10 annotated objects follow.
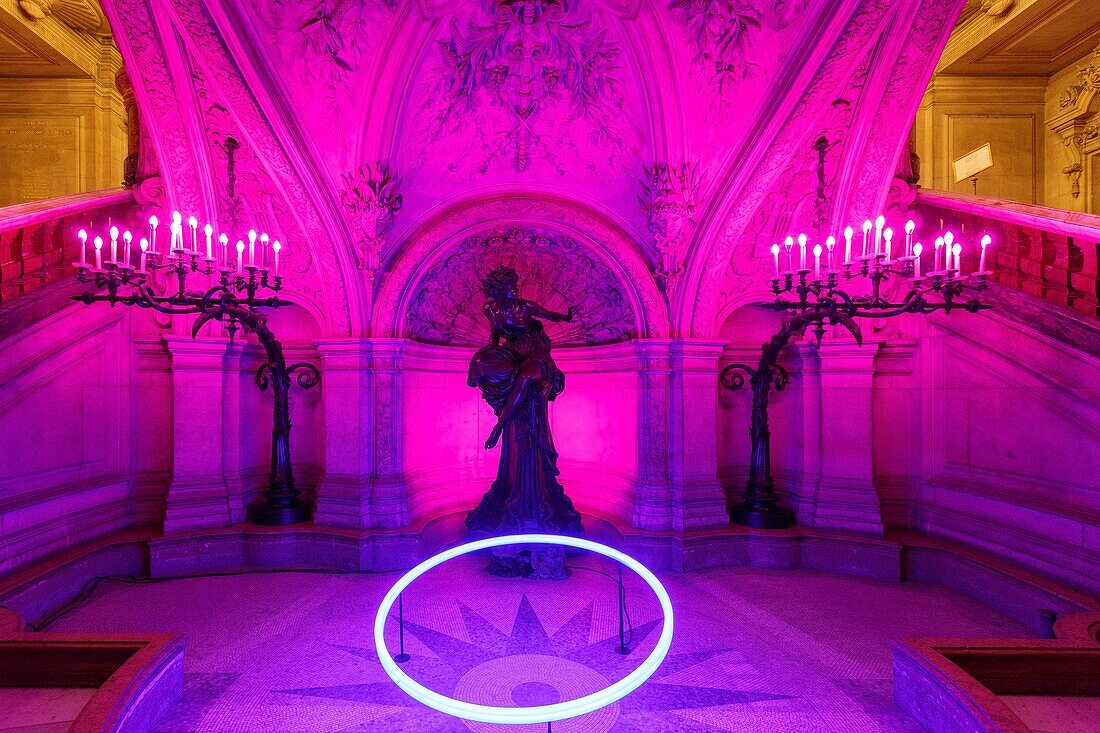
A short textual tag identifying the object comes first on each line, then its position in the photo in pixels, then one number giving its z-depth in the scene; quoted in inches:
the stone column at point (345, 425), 238.7
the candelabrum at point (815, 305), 145.3
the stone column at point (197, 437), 224.5
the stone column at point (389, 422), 240.2
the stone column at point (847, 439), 229.6
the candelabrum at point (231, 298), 144.6
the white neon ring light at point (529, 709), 85.1
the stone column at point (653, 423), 241.8
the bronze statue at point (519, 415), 220.7
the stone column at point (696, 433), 238.1
